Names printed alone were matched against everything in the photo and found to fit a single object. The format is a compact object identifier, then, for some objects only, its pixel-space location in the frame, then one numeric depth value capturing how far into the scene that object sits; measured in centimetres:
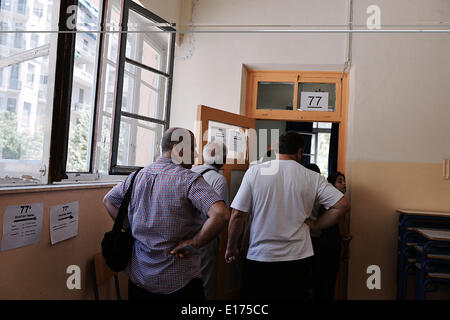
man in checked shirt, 159
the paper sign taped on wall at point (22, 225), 159
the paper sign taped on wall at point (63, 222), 191
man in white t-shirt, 197
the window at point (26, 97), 190
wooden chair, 231
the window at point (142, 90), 292
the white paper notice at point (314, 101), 392
